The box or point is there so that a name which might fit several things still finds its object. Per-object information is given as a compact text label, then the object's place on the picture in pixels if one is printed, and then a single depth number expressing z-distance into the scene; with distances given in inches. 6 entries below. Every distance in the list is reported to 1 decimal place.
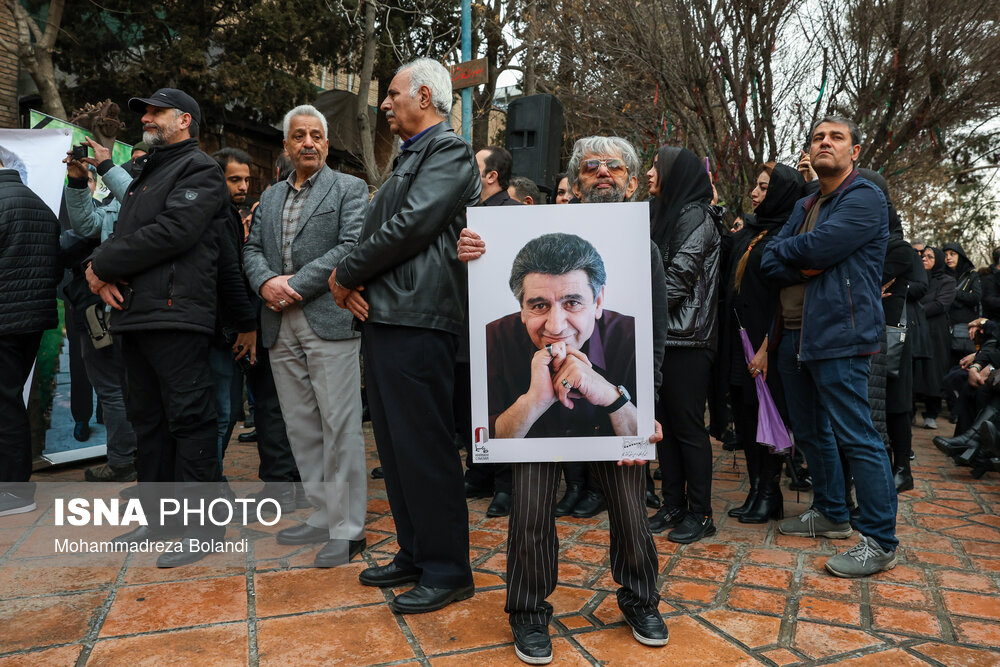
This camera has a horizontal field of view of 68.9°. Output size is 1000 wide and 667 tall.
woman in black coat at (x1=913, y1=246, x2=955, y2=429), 338.0
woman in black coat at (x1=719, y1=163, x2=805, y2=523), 166.4
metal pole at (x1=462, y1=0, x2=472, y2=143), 432.8
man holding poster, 100.0
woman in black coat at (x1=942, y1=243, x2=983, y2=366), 349.1
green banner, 219.5
